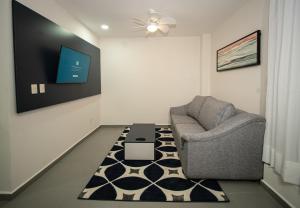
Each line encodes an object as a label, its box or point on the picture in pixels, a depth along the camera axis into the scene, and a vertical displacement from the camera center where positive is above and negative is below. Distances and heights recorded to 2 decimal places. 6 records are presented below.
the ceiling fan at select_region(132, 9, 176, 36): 3.30 +1.13
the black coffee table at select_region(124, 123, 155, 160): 3.22 -0.98
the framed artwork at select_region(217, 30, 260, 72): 2.80 +0.60
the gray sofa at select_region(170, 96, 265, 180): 2.46 -0.78
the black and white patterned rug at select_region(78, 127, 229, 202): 2.27 -1.22
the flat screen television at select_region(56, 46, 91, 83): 2.96 +0.36
